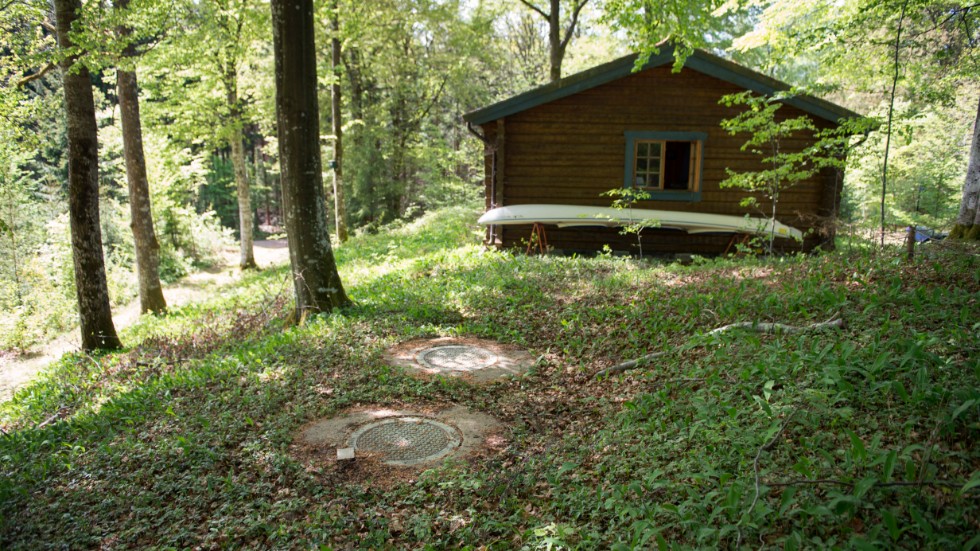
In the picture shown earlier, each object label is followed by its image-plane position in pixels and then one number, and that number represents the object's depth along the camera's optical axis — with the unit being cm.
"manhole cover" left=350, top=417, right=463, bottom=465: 443
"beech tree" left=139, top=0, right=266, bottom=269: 1261
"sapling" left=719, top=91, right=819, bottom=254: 902
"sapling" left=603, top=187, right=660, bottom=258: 1057
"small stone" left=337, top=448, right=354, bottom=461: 436
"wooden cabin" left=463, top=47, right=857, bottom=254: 1317
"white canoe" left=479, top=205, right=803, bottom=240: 1222
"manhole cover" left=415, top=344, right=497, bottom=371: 633
